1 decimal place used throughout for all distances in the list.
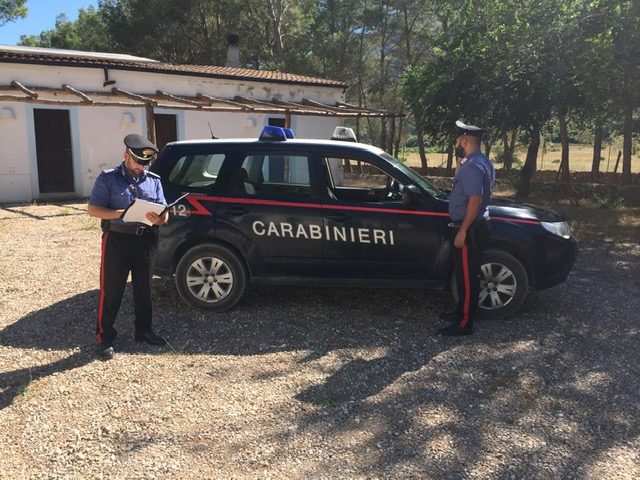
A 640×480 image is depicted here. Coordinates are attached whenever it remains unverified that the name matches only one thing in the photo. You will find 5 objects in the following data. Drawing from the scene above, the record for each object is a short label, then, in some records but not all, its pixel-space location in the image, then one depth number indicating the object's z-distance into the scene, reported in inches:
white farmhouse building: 507.2
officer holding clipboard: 153.3
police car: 192.7
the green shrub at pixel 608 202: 520.0
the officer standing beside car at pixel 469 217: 169.9
